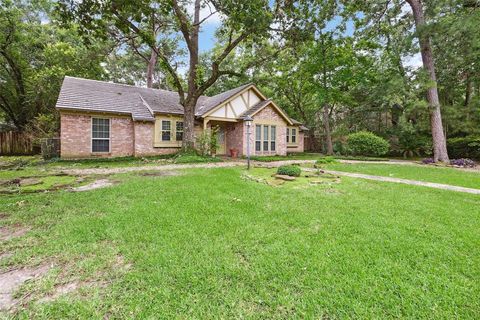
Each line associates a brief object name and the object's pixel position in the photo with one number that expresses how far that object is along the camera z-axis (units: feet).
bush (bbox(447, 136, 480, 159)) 47.03
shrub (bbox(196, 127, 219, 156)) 44.50
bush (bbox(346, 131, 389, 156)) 50.85
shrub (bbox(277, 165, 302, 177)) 24.50
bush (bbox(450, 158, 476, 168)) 39.83
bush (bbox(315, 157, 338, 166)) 39.13
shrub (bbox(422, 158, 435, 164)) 42.99
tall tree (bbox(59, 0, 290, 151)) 28.12
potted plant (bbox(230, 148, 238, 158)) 50.47
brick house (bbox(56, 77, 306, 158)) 38.91
